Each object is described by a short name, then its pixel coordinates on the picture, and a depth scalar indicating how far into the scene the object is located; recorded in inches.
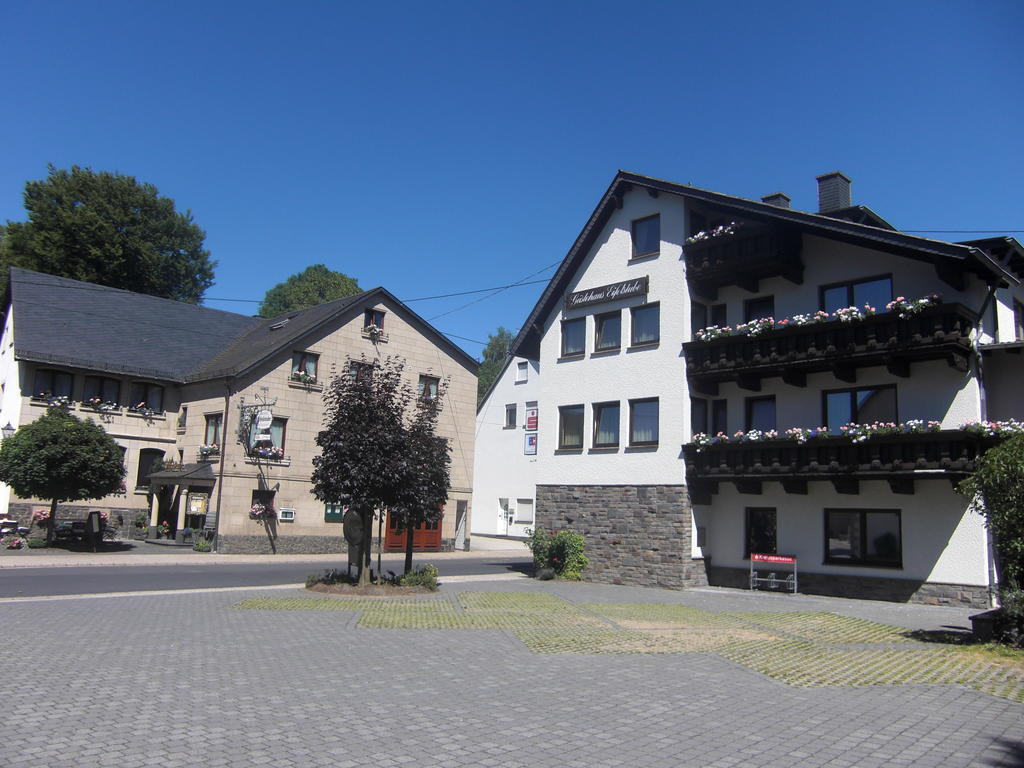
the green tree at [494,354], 3609.7
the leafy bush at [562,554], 926.4
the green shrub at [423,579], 741.9
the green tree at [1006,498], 454.9
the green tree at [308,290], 2731.3
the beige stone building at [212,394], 1251.2
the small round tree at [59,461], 1051.7
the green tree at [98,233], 1836.9
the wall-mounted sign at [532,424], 1533.0
